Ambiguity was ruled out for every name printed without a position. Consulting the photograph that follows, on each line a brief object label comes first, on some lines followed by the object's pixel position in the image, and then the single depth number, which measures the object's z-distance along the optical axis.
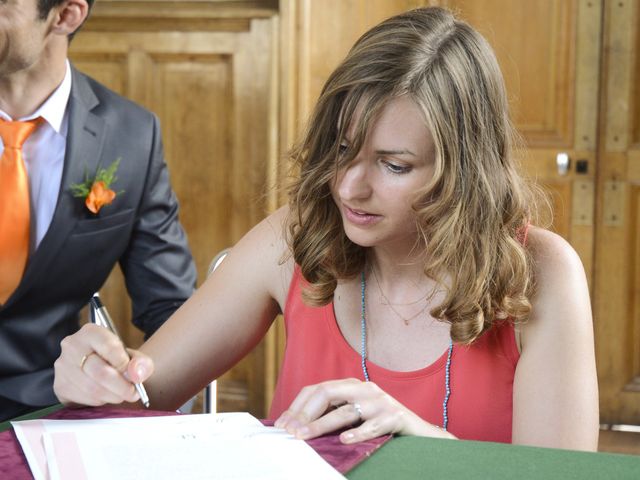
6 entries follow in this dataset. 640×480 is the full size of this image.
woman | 1.60
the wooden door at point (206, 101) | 3.23
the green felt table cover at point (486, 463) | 1.32
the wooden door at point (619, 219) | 3.28
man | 2.03
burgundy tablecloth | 1.33
